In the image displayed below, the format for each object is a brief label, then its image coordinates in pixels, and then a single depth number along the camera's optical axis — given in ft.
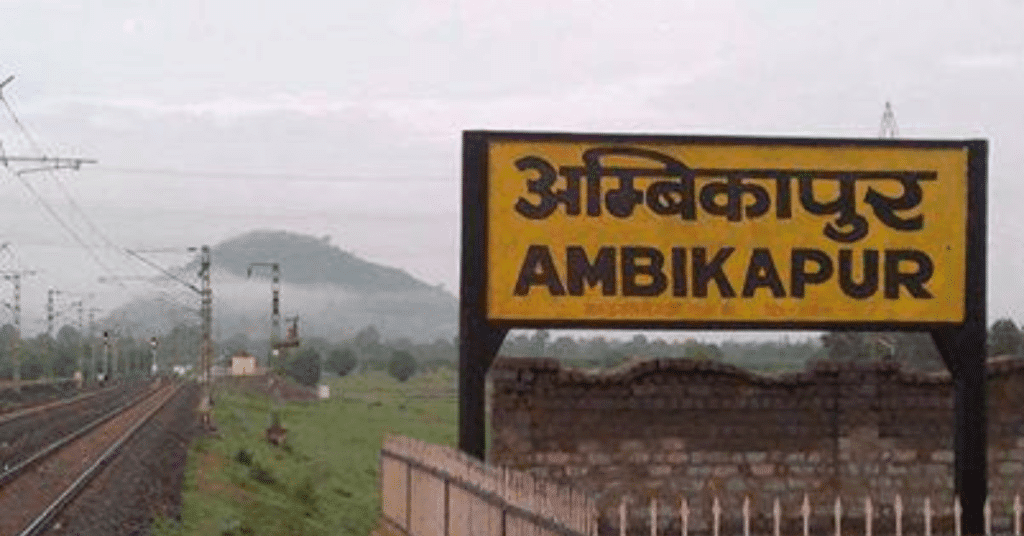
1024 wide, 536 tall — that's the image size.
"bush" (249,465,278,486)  126.11
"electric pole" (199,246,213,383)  186.30
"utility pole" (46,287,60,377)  358.35
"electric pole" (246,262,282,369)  170.16
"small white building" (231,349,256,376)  504.02
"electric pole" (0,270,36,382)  308.44
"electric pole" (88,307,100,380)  501.93
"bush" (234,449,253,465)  134.92
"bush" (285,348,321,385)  613.72
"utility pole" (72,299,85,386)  424.70
